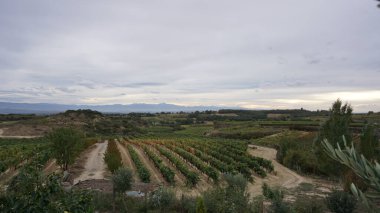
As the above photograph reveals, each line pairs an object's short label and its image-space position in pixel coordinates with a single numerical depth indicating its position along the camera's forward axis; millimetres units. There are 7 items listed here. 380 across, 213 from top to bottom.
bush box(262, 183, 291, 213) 14117
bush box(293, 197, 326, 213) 16450
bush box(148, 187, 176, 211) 16438
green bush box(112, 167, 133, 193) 18291
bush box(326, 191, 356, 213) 15640
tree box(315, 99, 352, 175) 23188
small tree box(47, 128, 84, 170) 29906
